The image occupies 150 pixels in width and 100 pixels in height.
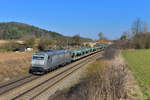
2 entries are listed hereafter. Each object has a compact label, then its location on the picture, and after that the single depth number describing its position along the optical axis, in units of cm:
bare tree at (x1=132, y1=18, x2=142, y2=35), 8519
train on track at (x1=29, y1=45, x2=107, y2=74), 1930
